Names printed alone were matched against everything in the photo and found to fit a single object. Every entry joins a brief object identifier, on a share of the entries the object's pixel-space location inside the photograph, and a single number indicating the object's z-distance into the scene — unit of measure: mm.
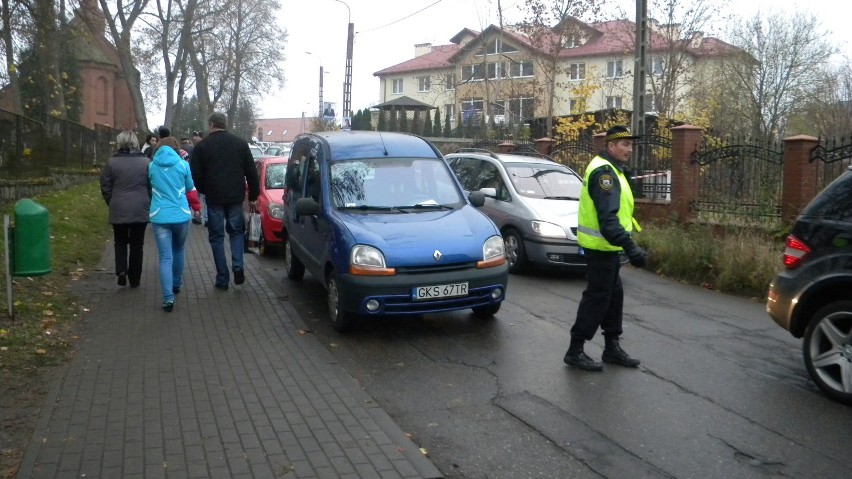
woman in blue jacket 8797
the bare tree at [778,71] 37438
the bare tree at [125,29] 36062
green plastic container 7715
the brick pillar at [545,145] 20977
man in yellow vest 6422
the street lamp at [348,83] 32531
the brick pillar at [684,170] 15219
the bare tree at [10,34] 16766
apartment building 33219
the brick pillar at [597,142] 19152
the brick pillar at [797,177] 13055
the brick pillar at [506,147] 22703
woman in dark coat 9469
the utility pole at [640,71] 16391
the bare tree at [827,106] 34562
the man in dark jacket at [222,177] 9594
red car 13039
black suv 5898
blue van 7562
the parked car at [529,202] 11297
